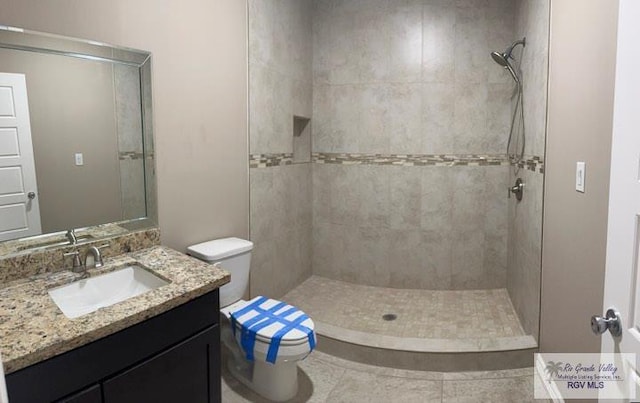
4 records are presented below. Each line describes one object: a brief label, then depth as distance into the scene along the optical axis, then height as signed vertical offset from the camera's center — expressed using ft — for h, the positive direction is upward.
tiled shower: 9.99 +0.29
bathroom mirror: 5.00 +0.32
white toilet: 6.38 -2.82
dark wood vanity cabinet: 3.61 -2.16
